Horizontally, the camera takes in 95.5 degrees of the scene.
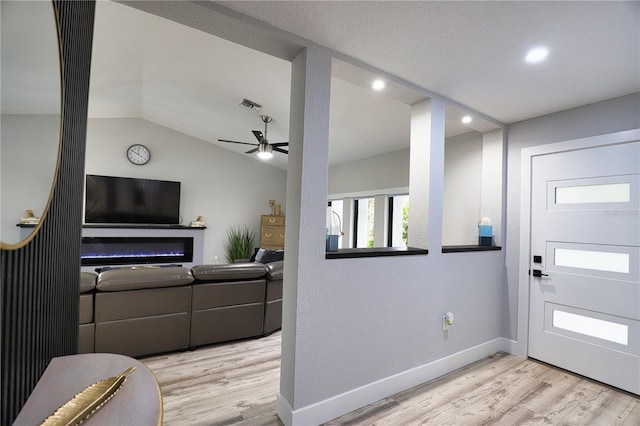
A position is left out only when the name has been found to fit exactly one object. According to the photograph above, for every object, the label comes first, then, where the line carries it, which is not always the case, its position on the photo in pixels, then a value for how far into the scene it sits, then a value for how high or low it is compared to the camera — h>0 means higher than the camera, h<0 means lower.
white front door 2.33 -0.28
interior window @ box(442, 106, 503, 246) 3.11 +0.58
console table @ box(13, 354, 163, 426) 0.70 -0.49
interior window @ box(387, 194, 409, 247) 4.85 +0.07
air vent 3.94 +1.60
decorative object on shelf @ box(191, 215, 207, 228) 6.20 -0.10
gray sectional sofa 2.48 -0.85
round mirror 0.64 +0.25
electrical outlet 2.52 -0.81
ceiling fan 4.04 +1.03
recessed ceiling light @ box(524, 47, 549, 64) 1.86 +1.14
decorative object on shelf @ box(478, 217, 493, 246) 3.06 -0.06
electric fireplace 5.44 -0.68
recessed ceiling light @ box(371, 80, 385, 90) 2.25 +1.09
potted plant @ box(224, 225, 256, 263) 6.54 -0.55
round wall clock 5.87 +1.27
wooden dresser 6.72 -0.27
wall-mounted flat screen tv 5.45 +0.30
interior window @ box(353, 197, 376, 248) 5.62 +0.03
